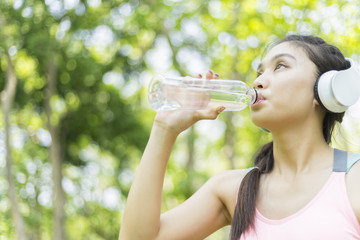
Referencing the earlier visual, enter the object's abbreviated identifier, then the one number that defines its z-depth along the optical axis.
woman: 1.74
